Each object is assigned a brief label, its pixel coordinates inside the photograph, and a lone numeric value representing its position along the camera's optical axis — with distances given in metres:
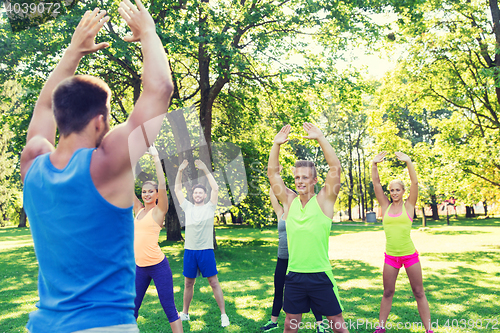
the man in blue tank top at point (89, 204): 1.53
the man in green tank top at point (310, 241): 3.75
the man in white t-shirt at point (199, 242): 6.18
